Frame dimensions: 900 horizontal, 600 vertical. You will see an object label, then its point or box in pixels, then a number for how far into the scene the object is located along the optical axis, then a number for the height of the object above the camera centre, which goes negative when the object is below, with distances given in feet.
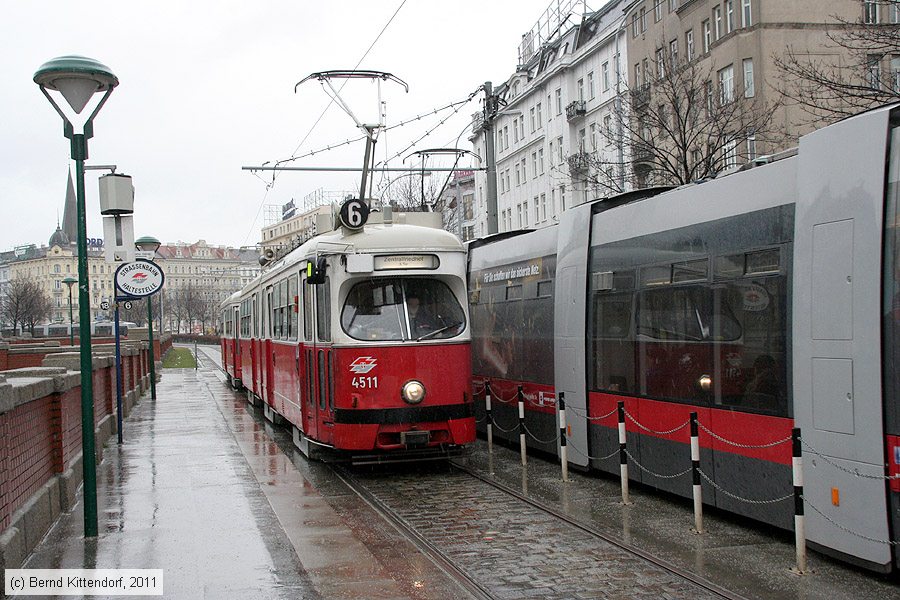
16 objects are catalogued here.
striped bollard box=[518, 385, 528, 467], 44.17 -4.87
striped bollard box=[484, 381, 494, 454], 47.84 -4.70
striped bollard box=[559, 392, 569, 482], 39.00 -5.04
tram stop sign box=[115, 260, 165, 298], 52.85 +2.30
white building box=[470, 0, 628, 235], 171.63 +39.06
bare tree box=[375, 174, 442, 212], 162.20 +21.81
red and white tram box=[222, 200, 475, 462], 40.24 -1.05
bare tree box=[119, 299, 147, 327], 377.95 +2.52
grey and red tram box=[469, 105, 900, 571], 22.95 -0.65
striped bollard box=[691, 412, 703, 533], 29.50 -4.69
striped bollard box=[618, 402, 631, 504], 34.11 -5.02
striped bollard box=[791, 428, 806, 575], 24.43 -4.88
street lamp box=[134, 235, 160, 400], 84.12 +6.55
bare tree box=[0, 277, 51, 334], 257.14 +5.77
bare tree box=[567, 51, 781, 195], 77.20 +15.92
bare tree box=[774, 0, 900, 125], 52.44 +13.95
